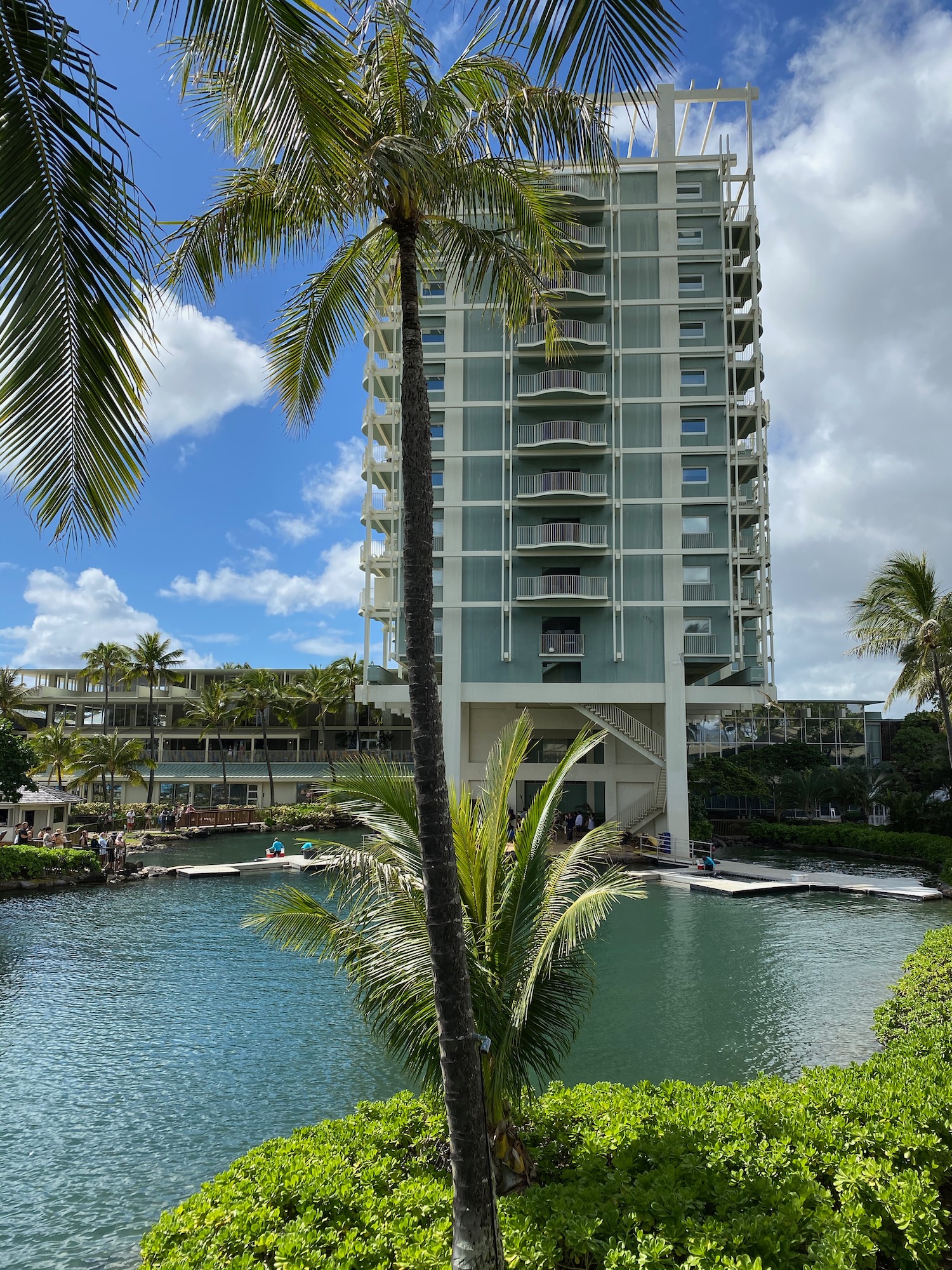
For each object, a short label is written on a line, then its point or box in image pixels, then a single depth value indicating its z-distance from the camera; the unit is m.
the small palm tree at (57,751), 45.09
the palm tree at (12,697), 50.09
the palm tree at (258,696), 55.31
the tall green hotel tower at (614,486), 34.66
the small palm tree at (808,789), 44.06
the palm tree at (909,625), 28.45
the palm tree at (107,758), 43.09
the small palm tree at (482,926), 6.50
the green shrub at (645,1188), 5.20
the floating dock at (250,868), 31.20
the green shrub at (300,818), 47.16
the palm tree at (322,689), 59.88
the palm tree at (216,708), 56.94
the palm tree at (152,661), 52.53
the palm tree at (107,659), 54.25
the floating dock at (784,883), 25.70
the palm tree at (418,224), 5.00
